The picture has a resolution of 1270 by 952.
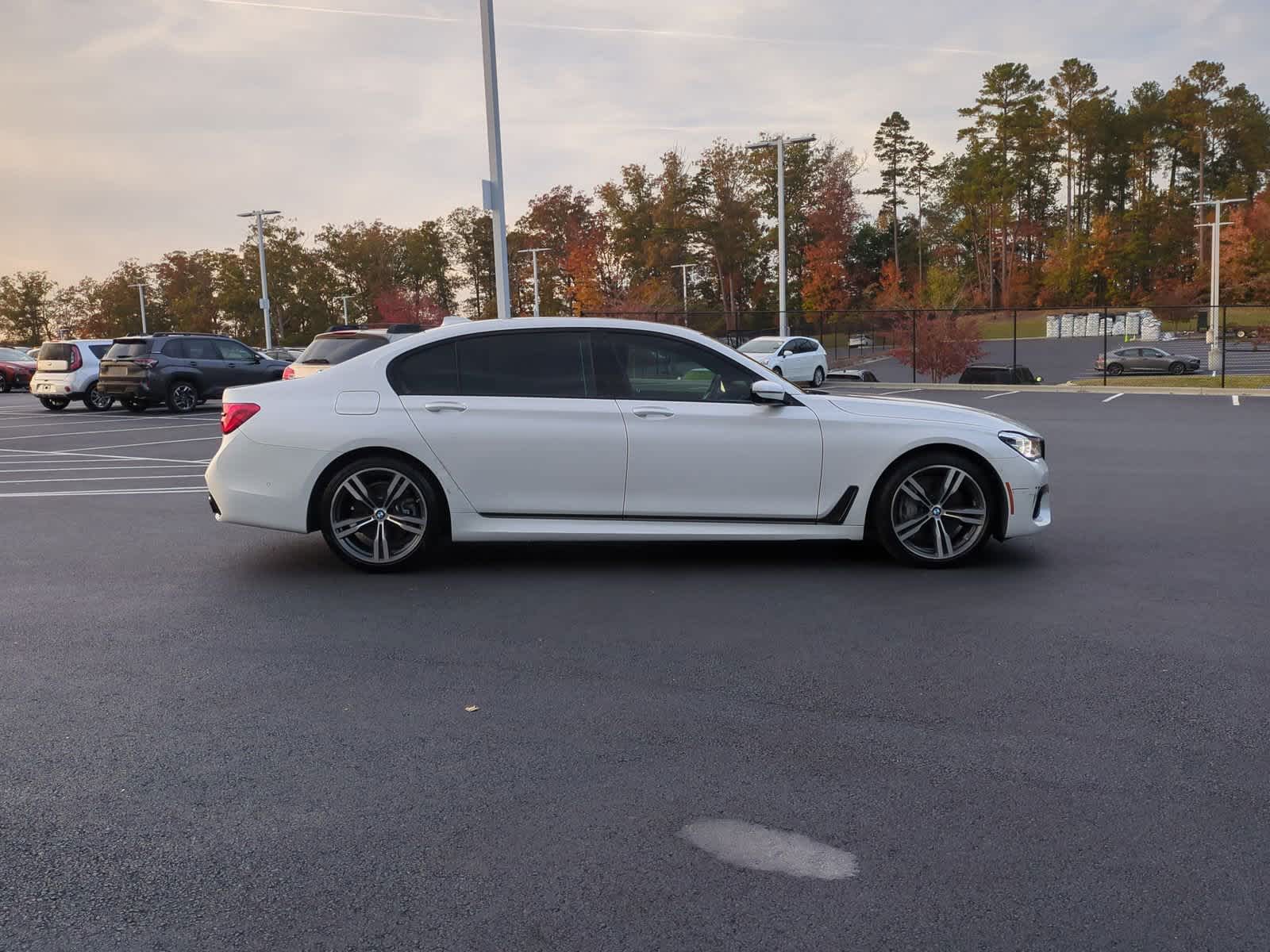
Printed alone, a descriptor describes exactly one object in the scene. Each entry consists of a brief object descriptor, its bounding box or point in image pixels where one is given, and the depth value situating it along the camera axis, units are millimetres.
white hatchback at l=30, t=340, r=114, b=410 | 26797
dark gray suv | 24031
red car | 40781
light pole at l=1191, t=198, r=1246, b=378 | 42062
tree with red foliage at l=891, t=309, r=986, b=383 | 38281
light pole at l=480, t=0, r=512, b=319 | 17641
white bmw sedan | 7094
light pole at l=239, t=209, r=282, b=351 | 52438
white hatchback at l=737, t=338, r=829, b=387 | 32281
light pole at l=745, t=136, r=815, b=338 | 33312
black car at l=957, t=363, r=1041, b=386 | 37844
